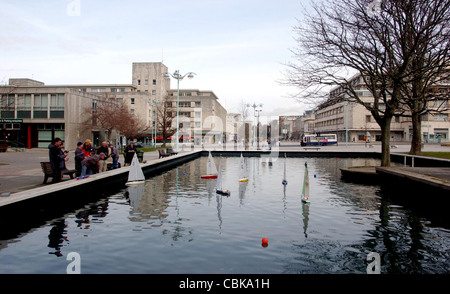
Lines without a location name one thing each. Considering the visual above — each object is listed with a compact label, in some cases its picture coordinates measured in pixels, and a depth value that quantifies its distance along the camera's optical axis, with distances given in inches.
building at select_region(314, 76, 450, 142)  3515.0
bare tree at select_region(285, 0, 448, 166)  693.3
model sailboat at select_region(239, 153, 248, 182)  755.8
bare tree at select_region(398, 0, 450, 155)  614.9
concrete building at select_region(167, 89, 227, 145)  4074.8
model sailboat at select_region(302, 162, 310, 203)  500.4
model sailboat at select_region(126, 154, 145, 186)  686.5
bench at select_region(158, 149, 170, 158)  1163.3
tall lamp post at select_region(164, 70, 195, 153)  1406.3
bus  3013.5
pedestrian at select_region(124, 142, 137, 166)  822.2
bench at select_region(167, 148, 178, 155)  1306.2
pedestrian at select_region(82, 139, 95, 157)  641.6
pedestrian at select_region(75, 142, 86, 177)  596.3
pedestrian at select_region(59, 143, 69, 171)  551.0
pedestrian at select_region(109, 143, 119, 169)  767.7
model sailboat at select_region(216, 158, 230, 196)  564.1
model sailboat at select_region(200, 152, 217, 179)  810.2
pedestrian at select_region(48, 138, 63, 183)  541.0
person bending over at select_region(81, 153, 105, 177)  602.9
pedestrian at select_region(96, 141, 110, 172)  689.0
